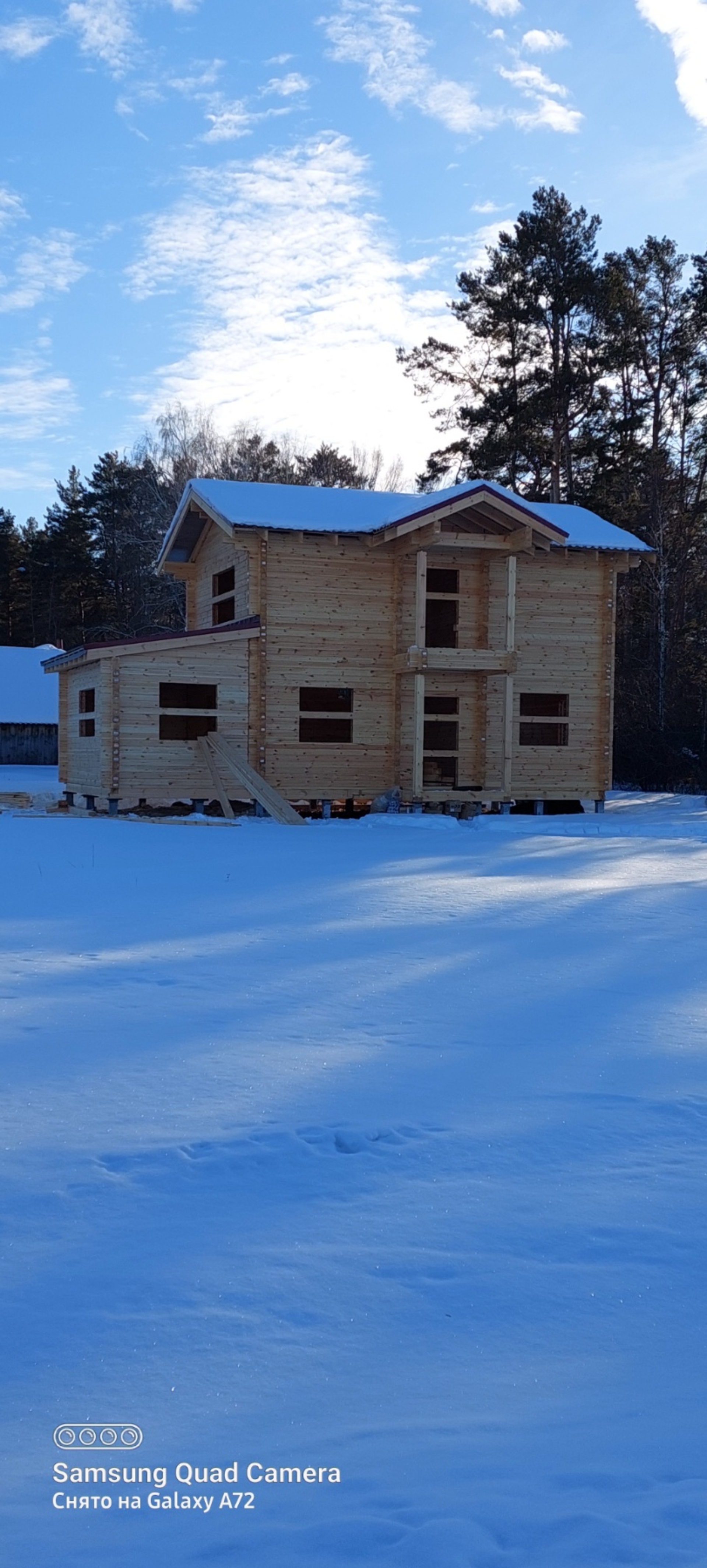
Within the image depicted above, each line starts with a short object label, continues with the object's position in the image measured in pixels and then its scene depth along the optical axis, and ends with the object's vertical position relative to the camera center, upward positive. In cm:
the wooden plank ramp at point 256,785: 2252 -56
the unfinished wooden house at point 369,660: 2389 +193
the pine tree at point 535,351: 4262 +1435
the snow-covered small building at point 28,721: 4372 +114
